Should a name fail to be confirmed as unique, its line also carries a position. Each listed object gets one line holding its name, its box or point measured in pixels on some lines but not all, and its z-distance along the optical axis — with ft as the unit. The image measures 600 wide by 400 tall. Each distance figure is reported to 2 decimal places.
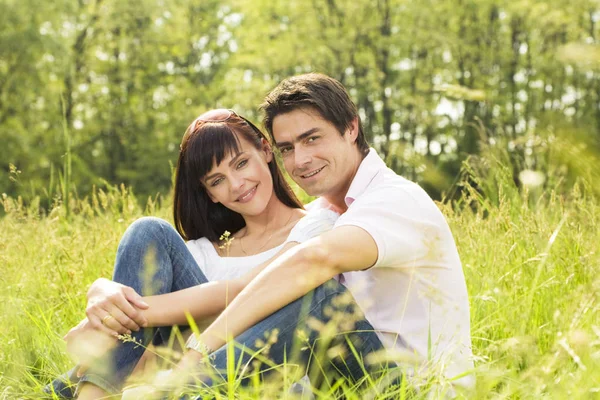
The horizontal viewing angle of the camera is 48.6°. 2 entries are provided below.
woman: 8.59
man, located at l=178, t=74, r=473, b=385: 7.06
